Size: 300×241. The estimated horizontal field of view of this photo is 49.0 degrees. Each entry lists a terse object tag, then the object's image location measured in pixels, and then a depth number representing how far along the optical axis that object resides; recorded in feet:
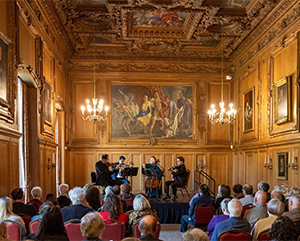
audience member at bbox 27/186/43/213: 20.30
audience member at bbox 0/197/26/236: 14.46
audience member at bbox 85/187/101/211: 19.22
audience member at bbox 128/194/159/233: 15.65
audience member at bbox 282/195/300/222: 15.09
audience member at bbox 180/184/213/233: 22.89
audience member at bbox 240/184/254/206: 21.81
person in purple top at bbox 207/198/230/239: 16.33
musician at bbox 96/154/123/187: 33.56
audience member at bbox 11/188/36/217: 17.67
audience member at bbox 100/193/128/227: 15.39
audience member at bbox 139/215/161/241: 11.32
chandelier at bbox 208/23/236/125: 34.81
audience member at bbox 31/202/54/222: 14.82
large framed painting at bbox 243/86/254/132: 41.24
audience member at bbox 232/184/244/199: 25.67
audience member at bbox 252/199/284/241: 13.80
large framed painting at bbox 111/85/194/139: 48.19
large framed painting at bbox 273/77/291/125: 30.60
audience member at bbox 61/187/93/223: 15.70
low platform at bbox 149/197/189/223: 31.04
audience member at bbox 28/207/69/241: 10.76
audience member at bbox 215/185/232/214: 22.27
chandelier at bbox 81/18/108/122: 34.23
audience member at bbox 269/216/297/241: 9.84
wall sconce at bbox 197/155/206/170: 47.83
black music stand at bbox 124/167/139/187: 34.73
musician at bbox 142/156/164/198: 34.46
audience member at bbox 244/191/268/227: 16.84
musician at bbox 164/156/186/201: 34.73
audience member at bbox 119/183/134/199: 24.02
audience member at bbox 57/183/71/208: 21.39
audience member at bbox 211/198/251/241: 14.19
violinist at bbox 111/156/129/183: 35.29
